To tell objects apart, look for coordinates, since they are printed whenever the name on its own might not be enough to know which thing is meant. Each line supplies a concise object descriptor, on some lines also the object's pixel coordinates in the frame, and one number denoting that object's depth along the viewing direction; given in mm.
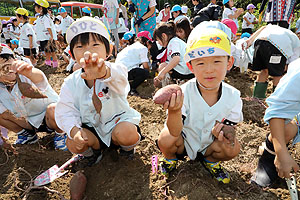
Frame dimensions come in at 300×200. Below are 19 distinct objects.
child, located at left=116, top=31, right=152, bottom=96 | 3775
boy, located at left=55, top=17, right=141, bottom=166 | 1520
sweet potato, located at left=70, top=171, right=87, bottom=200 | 1488
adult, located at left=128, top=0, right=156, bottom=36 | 4715
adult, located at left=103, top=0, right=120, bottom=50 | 5750
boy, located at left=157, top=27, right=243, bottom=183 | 1339
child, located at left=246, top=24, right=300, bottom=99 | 2598
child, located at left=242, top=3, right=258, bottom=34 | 7618
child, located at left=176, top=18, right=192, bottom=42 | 3551
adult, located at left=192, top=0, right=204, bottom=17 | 5981
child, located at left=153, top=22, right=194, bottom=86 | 3117
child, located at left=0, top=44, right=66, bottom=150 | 1954
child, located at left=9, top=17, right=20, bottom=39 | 8327
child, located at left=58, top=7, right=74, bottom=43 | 7971
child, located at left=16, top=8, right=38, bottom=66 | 5465
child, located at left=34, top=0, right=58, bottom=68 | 5254
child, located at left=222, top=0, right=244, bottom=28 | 5891
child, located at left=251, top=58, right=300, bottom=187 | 1271
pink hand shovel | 1610
